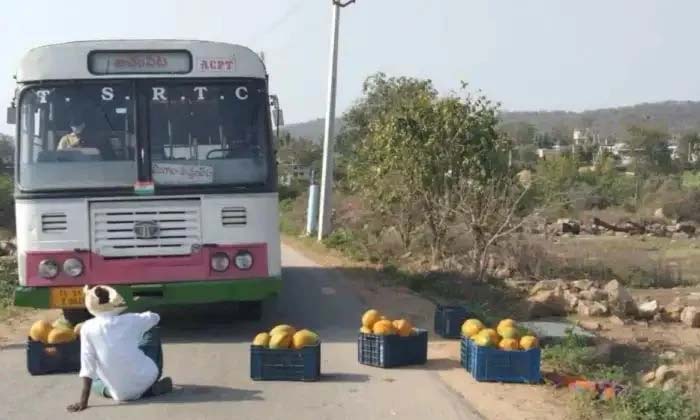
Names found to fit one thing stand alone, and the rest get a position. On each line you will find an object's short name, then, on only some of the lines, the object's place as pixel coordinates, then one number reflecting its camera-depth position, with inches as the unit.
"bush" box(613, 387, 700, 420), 247.3
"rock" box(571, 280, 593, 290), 537.3
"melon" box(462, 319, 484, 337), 321.1
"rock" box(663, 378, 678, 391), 296.5
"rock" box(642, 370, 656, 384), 327.3
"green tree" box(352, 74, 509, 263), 643.5
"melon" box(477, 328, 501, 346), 310.5
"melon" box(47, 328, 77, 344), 323.9
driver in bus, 370.9
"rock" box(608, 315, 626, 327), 451.8
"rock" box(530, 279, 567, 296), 528.9
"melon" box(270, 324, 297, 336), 314.5
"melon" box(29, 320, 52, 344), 324.2
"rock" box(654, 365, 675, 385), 324.5
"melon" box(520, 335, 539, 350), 303.7
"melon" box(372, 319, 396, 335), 330.0
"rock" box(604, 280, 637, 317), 481.0
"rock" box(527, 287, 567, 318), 462.5
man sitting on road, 271.0
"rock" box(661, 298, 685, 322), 485.1
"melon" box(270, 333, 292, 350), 312.2
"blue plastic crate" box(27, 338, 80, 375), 325.4
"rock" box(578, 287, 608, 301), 492.2
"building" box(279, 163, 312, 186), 2033.8
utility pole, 981.8
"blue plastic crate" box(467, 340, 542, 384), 304.3
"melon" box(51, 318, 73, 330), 328.5
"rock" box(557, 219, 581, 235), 1448.1
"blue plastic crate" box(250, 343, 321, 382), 311.5
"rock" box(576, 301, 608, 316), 461.1
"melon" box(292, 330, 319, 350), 312.0
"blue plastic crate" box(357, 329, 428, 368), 332.2
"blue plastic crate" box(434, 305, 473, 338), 395.2
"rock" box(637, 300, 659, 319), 484.7
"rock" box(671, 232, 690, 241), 1437.3
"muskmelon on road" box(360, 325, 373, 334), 337.1
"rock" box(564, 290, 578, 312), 470.6
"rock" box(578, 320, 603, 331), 423.4
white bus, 367.6
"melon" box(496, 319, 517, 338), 316.7
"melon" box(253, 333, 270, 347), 313.9
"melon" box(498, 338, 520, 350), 306.7
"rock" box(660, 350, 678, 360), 367.9
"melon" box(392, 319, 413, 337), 332.8
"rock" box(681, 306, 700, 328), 467.8
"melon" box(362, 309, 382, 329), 340.5
